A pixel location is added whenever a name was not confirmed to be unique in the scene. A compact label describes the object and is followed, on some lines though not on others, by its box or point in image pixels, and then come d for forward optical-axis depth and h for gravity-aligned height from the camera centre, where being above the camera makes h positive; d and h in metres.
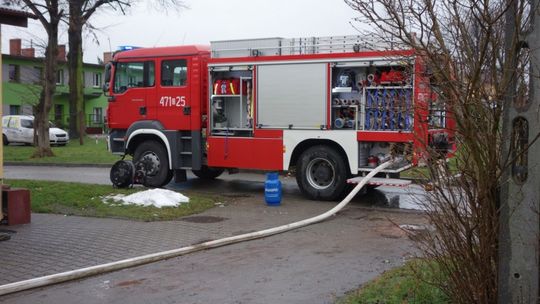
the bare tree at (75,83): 35.92 +2.57
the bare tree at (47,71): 24.66 +2.12
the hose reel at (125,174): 13.60 -1.17
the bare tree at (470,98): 3.83 +0.17
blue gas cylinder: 12.02 -1.33
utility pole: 3.73 -0.35
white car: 35.09 -0.54
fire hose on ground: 6.23 -1.64
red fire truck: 12.12 +0.28
